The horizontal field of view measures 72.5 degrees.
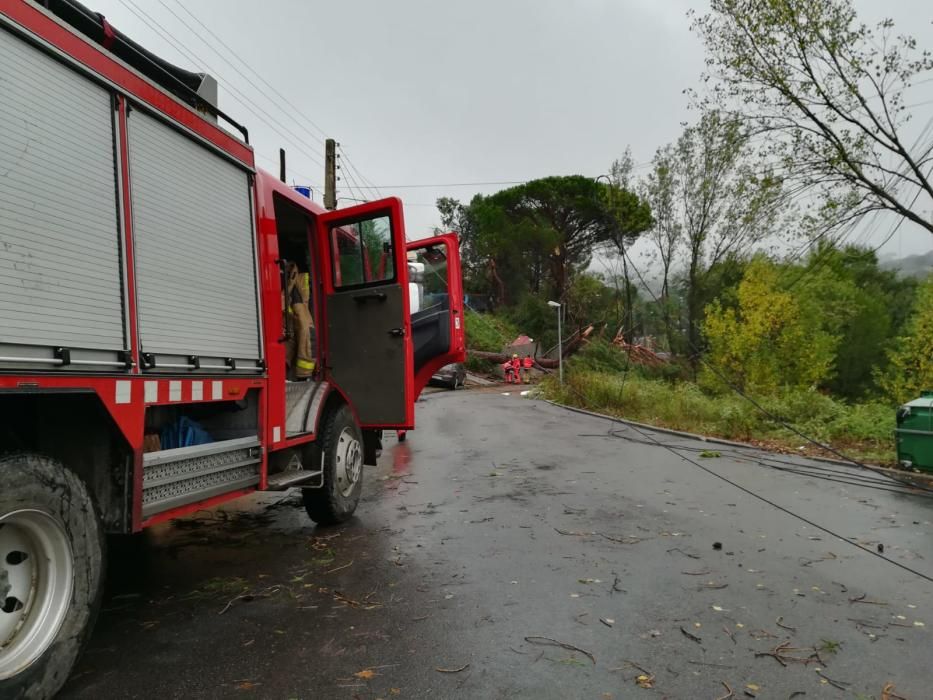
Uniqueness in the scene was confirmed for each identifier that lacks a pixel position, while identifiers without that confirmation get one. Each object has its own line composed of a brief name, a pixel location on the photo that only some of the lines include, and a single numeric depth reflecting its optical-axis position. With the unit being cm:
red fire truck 258
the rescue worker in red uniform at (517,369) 3756
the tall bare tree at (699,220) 3262
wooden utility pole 1991
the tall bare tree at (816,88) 1523
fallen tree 3838
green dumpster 821
